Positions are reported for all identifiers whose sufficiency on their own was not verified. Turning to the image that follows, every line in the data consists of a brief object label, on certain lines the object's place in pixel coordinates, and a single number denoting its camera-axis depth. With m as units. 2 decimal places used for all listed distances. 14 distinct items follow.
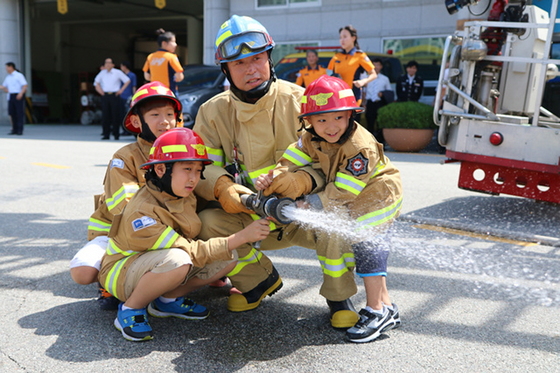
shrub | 10.66
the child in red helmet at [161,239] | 2.72
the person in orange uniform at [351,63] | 8.62
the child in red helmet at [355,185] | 2.80
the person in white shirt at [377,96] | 11.95
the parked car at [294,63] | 12.08
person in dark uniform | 11.93
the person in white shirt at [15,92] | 14.45
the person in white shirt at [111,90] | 13.27
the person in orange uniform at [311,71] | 10.34
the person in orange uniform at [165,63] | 9.25
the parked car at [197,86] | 12.26
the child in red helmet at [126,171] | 3.11
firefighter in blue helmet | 2.95
